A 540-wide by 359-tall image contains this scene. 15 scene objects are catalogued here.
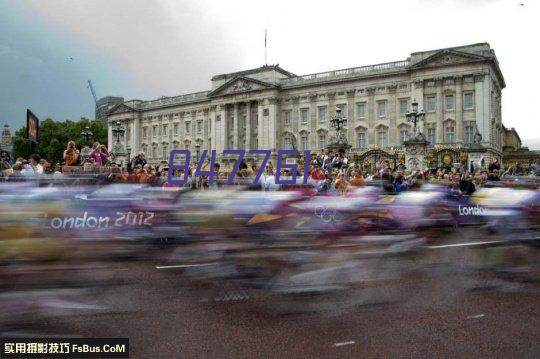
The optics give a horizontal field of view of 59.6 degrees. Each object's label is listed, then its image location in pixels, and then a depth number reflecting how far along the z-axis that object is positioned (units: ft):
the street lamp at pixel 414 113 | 124.99
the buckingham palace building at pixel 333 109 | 192.85
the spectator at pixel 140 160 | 62.97
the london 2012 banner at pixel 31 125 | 75.20
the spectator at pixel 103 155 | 58.06
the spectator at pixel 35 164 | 43.77
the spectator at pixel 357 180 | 48.32
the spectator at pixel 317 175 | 50.48
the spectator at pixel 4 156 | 51.58
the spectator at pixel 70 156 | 50.37
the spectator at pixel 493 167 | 74.62
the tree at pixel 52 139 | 291.79
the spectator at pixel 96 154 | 55.83
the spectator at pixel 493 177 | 59.31
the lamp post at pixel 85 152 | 67.15
